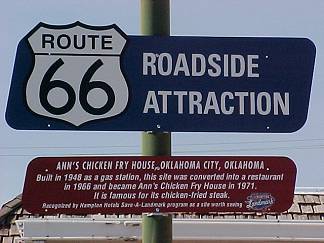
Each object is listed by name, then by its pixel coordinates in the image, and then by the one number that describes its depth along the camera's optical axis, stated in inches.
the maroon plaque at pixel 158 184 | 183.0
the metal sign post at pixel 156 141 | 184.4
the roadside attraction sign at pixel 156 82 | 185.5
